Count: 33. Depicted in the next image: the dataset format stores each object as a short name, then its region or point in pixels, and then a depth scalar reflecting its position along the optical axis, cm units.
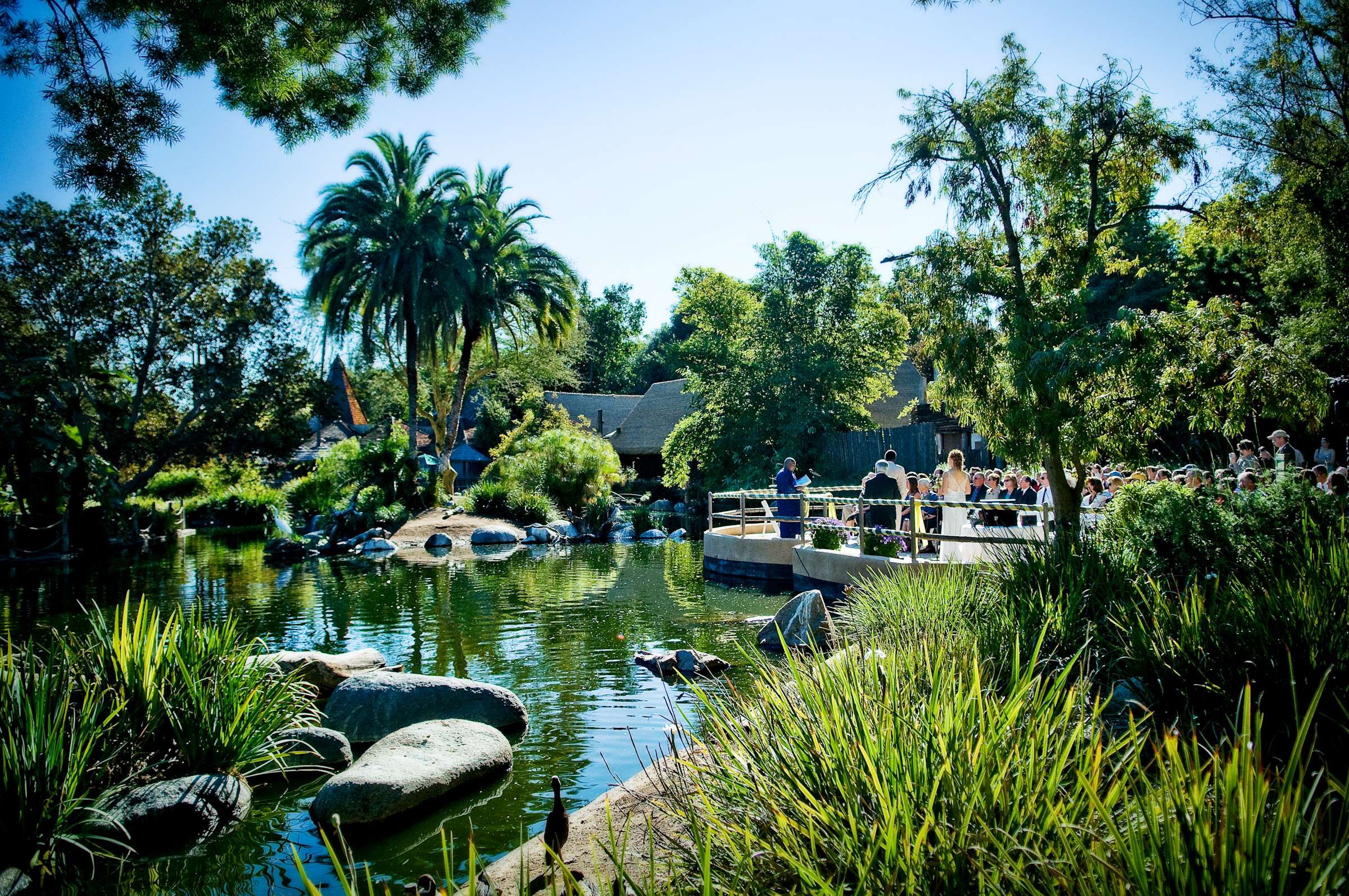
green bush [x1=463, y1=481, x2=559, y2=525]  2839
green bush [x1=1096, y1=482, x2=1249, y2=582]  648
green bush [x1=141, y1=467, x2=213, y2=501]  3719
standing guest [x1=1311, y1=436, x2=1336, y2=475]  1079
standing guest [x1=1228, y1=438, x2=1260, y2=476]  991
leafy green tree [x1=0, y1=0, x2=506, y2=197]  592
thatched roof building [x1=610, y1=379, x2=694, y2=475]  4203
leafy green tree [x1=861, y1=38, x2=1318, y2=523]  789
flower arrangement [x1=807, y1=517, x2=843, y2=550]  1390
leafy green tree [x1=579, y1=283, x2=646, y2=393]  6481
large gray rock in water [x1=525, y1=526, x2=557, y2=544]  2616
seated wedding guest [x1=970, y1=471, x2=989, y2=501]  1390
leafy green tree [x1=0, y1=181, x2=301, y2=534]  2275
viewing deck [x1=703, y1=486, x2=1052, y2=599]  1046
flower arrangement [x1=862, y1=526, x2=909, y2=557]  1264
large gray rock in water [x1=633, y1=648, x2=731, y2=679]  873
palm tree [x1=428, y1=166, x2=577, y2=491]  3216
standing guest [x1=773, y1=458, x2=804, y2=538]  1611
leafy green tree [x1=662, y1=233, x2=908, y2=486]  2766
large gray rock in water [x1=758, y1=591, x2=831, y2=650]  938
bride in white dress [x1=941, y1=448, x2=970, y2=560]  1306
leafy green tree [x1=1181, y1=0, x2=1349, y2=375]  1105
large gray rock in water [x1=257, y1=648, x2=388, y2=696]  829
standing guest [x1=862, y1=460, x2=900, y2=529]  1378
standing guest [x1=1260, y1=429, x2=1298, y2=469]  925
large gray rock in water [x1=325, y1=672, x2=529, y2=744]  715
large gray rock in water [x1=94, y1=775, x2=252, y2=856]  489
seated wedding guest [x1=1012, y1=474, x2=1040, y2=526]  1276
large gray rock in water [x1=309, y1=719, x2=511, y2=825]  534
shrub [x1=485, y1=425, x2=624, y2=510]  2981
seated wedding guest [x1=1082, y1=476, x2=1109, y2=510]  1116
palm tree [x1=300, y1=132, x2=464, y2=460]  3147
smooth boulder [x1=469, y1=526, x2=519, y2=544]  2545
